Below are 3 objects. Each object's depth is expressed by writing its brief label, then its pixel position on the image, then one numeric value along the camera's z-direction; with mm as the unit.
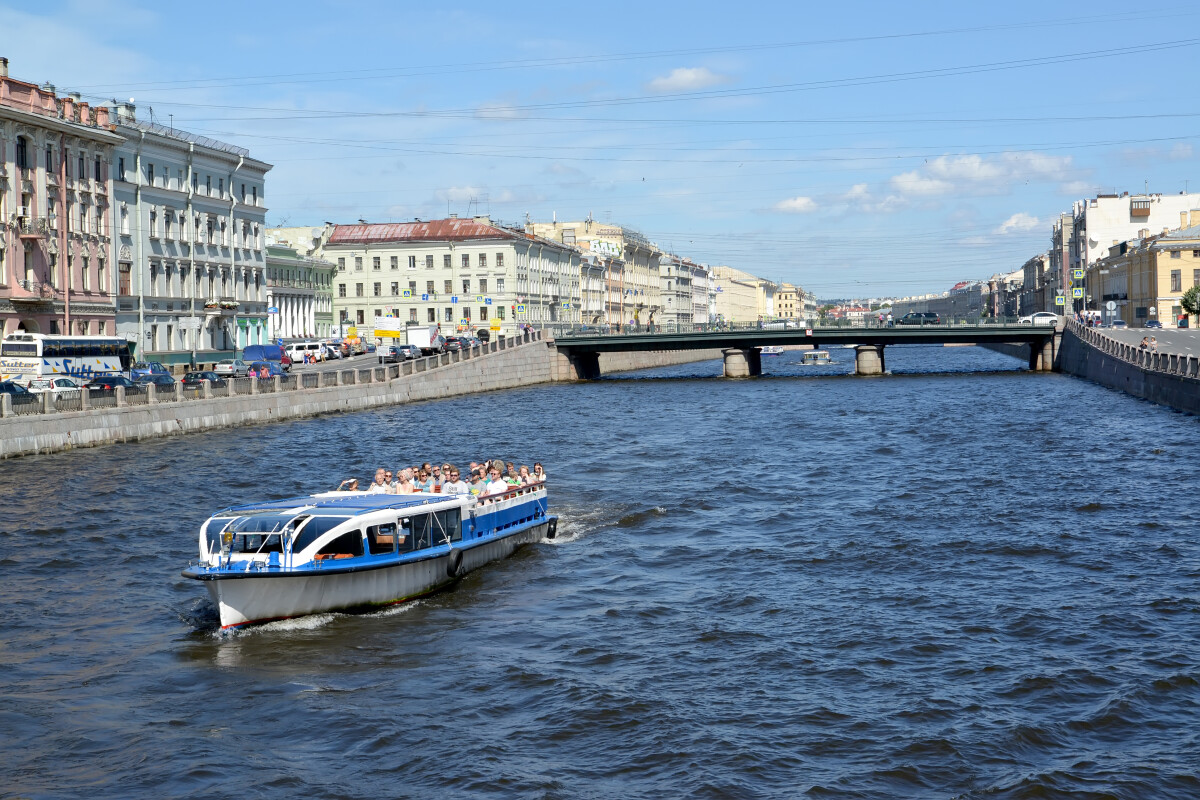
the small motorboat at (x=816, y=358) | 127894
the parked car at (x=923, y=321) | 85875
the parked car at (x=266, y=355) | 71062
